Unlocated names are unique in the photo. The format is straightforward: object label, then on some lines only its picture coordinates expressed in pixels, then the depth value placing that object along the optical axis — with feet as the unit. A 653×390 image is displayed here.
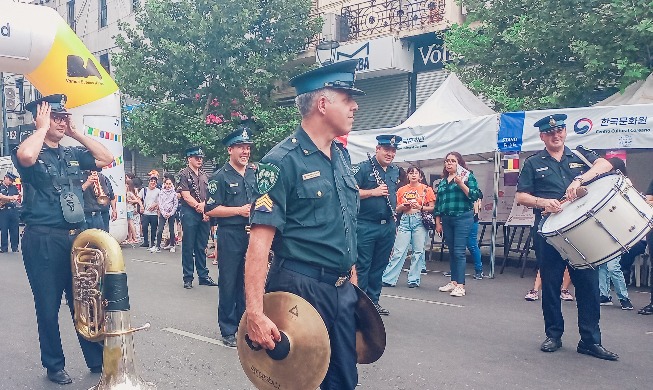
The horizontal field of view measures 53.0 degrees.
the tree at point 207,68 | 57.88
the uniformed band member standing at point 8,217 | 47.78
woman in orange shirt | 31.86
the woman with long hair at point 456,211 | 28.78
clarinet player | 22.62
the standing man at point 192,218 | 30.35
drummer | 18.06
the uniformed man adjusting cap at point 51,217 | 15.08
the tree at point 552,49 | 35.06
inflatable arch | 34.01
